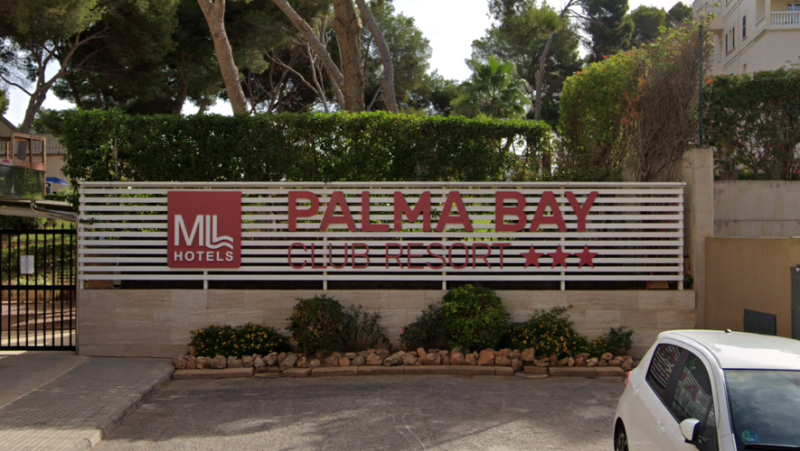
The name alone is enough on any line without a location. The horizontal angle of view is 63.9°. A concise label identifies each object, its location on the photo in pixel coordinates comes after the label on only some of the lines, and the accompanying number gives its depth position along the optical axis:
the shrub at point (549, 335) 9.57
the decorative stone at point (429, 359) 9.52
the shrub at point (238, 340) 9.74
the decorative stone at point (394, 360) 9.49
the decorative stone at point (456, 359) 9.52
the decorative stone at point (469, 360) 9.50
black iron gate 10.40
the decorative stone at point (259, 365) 9.43
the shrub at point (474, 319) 9.62
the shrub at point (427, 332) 9.97
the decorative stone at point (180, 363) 9.57
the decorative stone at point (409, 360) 9.55
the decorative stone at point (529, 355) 9.45
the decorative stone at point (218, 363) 9.48
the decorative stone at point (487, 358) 9.50
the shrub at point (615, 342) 9.88
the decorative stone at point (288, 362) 9.44
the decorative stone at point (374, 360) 9.55
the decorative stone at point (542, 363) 9.42
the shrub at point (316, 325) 9.50
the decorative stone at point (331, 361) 9.54
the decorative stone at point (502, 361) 9.48
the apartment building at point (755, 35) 28.94
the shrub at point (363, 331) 10.19
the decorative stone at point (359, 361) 9.60
